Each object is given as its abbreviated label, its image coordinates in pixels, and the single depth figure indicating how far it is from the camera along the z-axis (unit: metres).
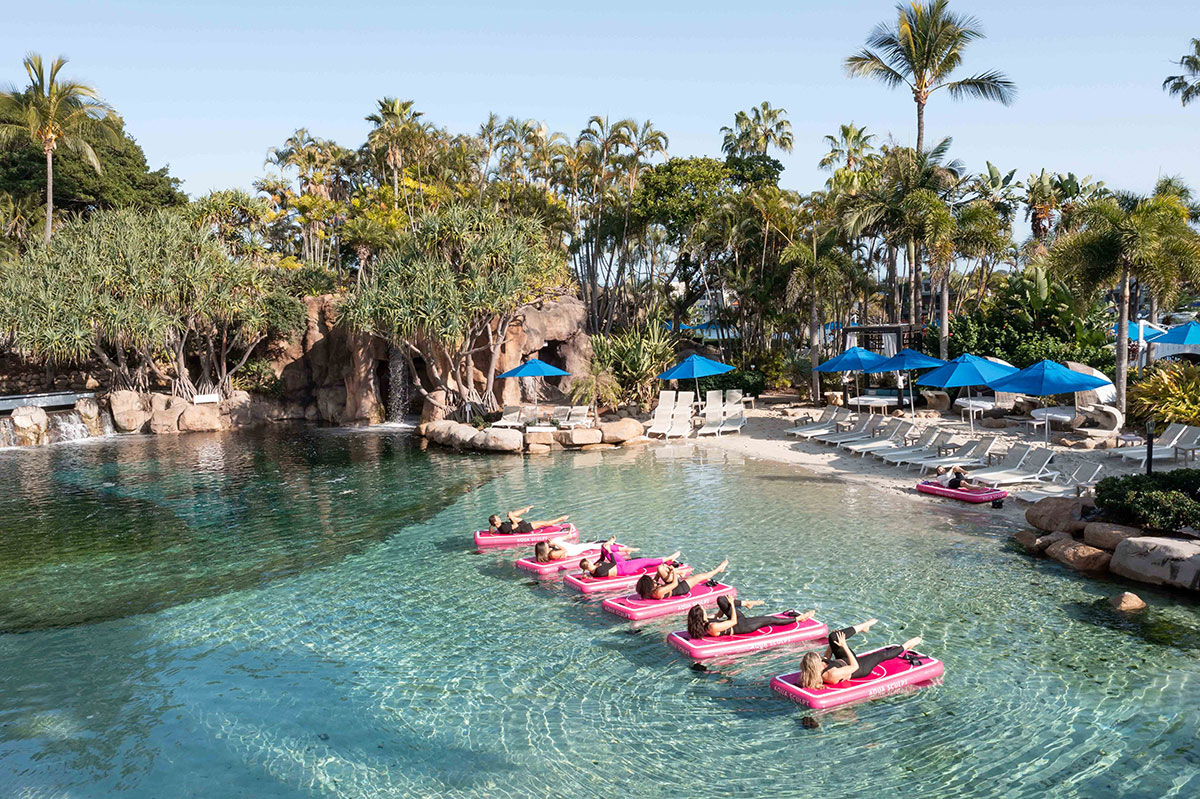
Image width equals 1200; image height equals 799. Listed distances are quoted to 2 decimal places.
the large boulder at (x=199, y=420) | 30.53
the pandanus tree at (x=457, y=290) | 25.84
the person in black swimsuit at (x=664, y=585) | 10.29
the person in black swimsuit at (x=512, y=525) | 13.48
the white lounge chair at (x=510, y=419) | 25.61
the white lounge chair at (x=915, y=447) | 18.95
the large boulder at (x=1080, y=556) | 11.20
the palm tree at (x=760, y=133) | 46.09
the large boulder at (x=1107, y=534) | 11.26
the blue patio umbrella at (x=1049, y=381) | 16.70
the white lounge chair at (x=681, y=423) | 24.58
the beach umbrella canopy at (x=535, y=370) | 25.86
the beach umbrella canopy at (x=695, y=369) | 25.48
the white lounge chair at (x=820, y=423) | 23.47
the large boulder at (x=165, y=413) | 30.45
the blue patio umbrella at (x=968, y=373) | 18.83
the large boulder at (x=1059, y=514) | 12.28
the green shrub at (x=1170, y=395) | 17.72
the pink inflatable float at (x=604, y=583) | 11.05
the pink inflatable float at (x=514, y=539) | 13.37
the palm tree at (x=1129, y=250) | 18.41
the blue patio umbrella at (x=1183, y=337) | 27.21
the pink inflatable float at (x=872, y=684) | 7.66
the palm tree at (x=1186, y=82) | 38.50
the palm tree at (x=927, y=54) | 28.61
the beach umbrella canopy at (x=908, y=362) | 22.41
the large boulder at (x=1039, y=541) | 11.95
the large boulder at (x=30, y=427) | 27.58
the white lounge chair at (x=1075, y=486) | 14.37
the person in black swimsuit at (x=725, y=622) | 8.95
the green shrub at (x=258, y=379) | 34.66
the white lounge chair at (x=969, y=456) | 17.08
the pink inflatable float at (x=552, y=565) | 11.92
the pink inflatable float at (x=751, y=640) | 8.83
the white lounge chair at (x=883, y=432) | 20.75
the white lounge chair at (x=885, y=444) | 19.91
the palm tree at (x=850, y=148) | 45.50
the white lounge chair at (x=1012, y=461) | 15.96
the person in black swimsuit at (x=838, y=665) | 7.77
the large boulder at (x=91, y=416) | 29.84
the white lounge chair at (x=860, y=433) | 21.56
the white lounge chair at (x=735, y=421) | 24.77
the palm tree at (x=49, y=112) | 34.88
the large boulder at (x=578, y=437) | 23.48
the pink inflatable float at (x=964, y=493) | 14.91
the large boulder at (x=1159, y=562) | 10.20
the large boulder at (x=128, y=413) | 30.58
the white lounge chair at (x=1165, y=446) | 15.68
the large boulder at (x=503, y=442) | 23.05
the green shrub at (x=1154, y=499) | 11.03
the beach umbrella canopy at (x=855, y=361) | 23.12
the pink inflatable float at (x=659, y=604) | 10.07
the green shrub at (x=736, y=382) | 31.27
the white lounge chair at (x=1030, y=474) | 15.37
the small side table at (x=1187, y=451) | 15.38
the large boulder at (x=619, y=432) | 23.77
